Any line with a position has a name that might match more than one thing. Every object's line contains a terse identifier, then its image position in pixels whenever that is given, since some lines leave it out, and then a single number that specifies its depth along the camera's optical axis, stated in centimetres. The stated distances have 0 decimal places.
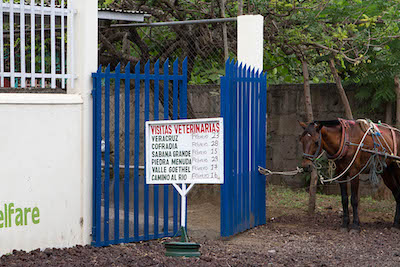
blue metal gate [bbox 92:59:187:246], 1264
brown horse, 1528
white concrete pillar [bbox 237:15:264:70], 1614
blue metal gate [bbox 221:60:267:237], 1402
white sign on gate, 1108
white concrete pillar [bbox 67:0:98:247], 1253
